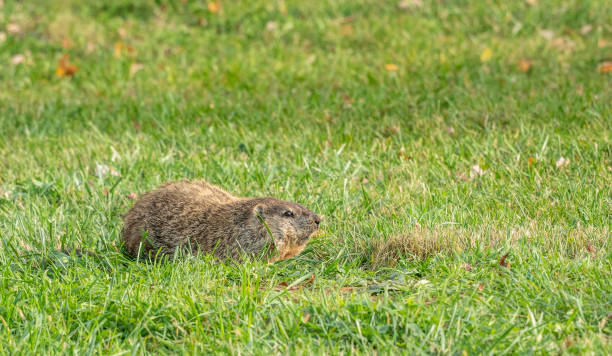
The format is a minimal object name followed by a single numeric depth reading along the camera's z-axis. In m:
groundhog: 9.36
